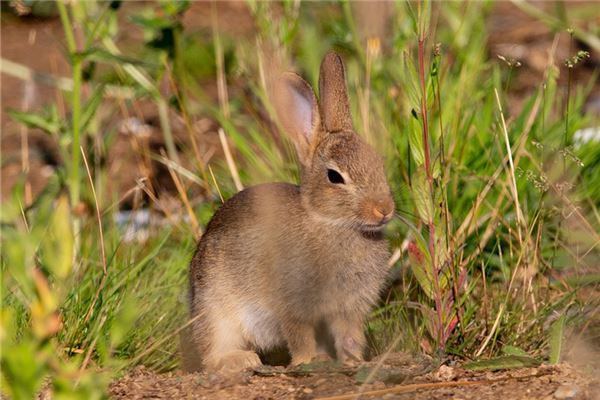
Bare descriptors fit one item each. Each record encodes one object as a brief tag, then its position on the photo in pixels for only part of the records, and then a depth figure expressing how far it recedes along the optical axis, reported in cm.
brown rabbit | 750
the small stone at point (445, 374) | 644
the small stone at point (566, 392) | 593
